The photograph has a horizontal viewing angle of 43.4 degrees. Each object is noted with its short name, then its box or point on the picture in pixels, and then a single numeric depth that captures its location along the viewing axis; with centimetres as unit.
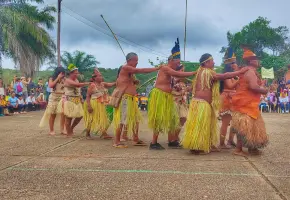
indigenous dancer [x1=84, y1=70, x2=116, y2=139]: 731
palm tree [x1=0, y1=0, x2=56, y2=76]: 1928
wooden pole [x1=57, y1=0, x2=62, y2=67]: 2042
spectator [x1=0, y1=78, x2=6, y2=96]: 1486
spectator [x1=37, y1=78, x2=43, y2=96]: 1983
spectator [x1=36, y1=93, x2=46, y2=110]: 1938
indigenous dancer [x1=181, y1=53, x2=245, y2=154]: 524
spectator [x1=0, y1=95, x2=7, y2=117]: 1480
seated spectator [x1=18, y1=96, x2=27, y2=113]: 1650
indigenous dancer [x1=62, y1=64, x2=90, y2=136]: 745
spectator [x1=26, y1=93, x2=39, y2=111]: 1793
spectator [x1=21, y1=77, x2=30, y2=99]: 1716
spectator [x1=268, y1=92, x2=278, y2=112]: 2070
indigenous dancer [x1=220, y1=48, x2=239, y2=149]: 609
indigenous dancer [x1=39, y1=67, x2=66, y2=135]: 778
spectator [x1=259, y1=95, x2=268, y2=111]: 2106
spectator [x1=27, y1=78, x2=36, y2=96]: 1938
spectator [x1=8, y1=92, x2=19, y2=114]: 1562
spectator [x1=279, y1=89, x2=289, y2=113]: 1994
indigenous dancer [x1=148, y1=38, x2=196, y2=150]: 571
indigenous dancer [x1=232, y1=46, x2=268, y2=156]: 520
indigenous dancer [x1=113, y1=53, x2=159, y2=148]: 606
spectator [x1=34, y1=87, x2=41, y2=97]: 2010
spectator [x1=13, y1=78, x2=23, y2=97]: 1648
